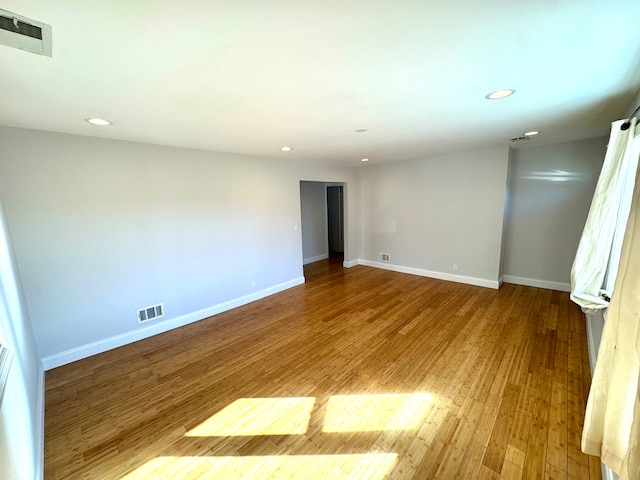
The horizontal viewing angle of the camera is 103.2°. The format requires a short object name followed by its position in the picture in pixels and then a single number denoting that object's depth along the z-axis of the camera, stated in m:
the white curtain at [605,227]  1.97
